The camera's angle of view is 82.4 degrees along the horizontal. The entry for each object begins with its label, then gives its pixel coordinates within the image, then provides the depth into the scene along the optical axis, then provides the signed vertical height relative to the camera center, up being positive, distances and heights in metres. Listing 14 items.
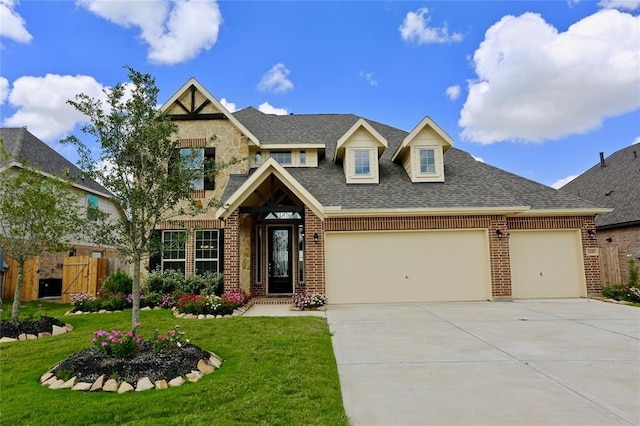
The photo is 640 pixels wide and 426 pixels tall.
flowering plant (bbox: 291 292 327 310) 10.91 -1.36
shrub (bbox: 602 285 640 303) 11.61 -1.48
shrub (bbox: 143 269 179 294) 12.62 -0.84
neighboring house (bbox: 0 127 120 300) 15.70 +3.79
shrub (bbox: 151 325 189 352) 5.67 -1.30
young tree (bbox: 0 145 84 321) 8.41 +1.13
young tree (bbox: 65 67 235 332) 5.98 +1.66
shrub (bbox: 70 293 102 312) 10.96 -1.31
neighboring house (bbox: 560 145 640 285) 13.91 +2.15
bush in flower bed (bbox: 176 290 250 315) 9.92 -1.29
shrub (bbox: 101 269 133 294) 12.18 -0.80
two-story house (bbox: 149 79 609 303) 12.12 +0.91
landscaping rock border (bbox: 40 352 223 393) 4.66 -1.60
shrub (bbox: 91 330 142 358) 5.34 -1.24
